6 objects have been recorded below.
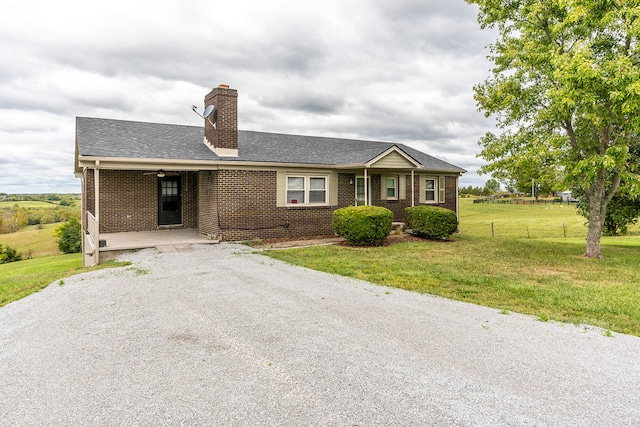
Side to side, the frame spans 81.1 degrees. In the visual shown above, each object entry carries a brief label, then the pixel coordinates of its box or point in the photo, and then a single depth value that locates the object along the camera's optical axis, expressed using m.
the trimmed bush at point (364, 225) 12.77
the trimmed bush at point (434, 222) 14.58
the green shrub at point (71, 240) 25.27
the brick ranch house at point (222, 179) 12.70
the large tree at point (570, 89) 9.15
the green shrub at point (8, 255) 27.97
